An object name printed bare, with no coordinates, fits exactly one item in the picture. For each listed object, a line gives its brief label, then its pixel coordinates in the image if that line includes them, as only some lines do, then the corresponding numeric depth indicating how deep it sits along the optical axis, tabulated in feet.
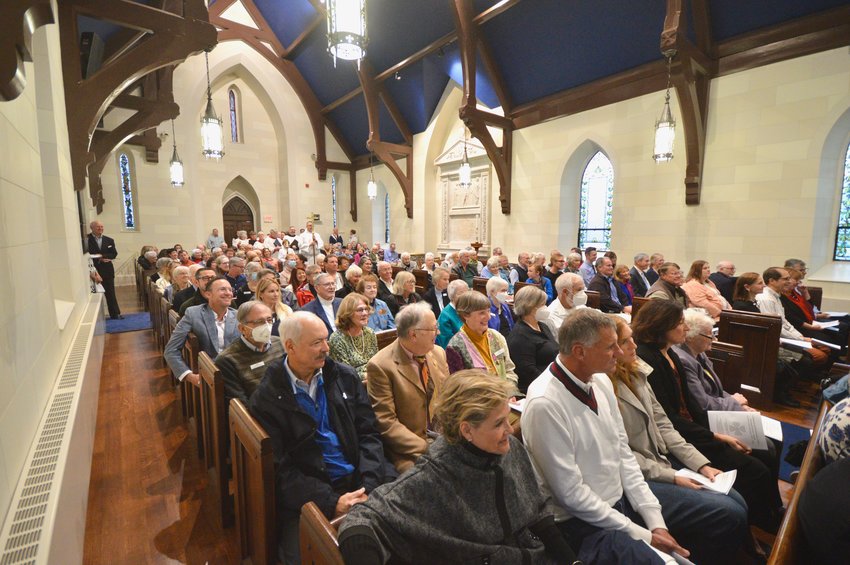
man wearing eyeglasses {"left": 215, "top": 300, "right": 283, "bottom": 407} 7.06
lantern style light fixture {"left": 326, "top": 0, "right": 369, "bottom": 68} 8.52
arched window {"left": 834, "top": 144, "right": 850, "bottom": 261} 17.54
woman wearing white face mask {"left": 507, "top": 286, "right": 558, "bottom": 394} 9.10
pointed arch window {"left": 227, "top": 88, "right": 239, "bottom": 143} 42.47
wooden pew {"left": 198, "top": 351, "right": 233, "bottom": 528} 6.72
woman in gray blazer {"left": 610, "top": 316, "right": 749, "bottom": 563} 5.34
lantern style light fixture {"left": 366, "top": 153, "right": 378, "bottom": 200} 35.94
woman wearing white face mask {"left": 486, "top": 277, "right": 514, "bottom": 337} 11.62
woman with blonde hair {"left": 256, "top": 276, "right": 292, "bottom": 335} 10.57
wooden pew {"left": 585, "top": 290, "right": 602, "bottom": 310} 15.61
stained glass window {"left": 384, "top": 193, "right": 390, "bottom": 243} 46.21
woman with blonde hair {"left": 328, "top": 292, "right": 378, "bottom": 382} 8.11
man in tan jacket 6.28
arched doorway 43.83
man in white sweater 4.71
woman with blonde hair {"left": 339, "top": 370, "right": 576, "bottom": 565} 3.67
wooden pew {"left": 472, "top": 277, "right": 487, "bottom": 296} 18.47
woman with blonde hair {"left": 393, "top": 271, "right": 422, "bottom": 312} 13.78
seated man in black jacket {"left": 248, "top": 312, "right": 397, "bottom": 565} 5.14
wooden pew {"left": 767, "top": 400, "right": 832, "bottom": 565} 3.55
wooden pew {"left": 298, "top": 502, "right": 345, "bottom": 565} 3.20
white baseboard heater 3.77
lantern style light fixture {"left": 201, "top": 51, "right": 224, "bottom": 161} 18.65
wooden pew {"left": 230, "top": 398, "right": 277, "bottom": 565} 4.81
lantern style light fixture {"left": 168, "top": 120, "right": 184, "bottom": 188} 26.91
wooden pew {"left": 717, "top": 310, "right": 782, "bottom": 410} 11.38
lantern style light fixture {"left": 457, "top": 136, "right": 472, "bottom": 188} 27.32
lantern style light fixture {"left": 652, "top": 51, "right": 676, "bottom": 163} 16.98
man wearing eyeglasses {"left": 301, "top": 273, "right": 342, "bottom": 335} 11.27
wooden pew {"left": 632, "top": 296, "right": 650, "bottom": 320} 14.17
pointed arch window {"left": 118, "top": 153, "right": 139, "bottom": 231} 34.88
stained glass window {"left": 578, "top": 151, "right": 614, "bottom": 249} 26.20
